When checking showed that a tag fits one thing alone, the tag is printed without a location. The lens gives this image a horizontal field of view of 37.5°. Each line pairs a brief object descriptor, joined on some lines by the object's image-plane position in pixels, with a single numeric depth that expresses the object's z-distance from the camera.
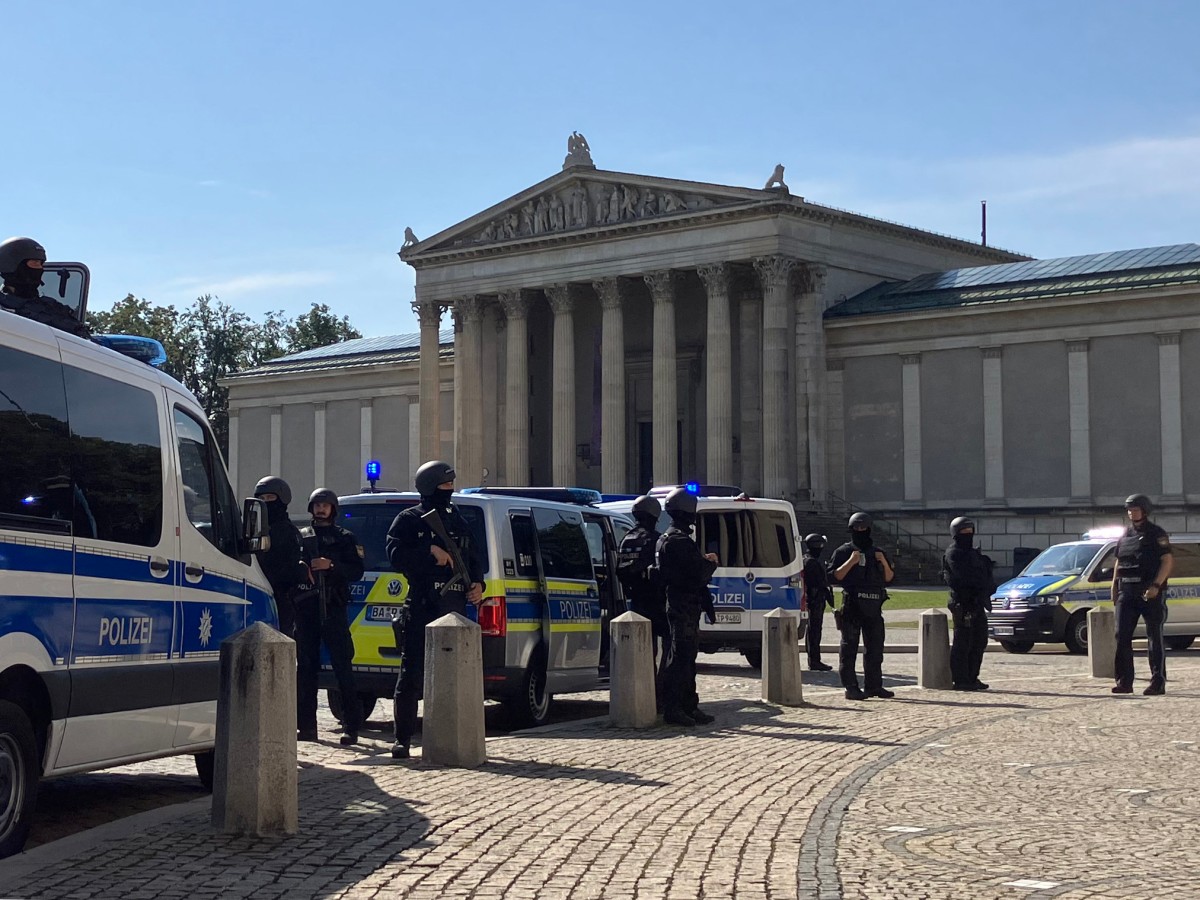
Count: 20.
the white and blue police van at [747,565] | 23.23
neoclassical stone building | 54.19
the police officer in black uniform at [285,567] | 13.05
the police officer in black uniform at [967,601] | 19.34
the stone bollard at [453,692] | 11.15
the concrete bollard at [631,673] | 14.27
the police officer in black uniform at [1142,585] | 18.05
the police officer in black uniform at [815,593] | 23.97
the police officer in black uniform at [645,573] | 15.17
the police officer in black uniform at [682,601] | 14.76
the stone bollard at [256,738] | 8.27
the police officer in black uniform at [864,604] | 17.77
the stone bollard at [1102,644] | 21.02
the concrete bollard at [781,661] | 17.11
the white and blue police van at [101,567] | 7.79
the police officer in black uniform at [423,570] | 12.09
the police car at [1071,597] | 27.55
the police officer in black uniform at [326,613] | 13.15
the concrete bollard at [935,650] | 19.47
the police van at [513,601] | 14.26
